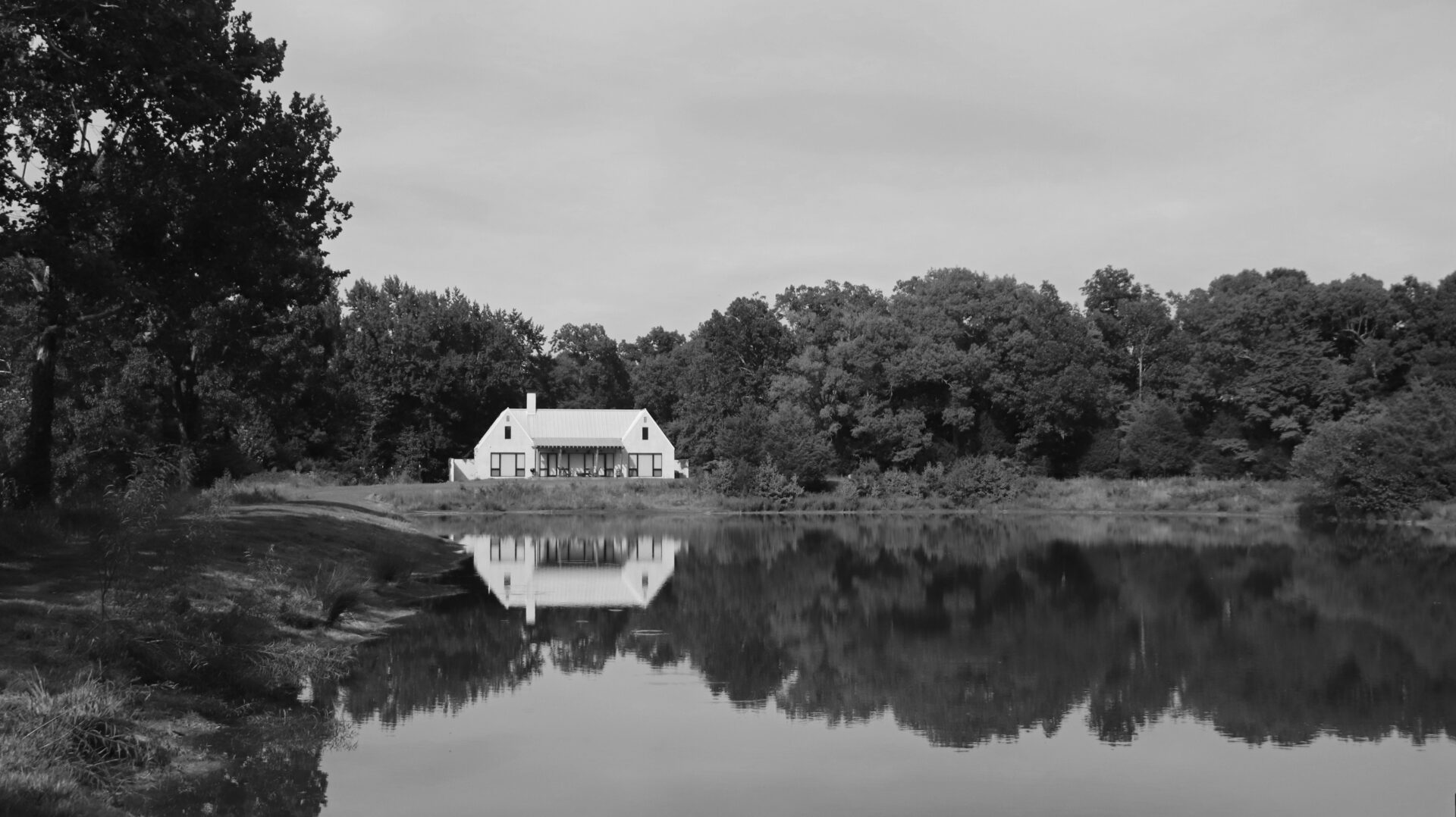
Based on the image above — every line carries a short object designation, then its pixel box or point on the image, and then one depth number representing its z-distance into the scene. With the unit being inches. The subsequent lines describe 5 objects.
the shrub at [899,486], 2367.1
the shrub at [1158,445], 2367.1
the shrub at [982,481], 2313.0
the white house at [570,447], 2792.8
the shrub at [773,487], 2281.0
